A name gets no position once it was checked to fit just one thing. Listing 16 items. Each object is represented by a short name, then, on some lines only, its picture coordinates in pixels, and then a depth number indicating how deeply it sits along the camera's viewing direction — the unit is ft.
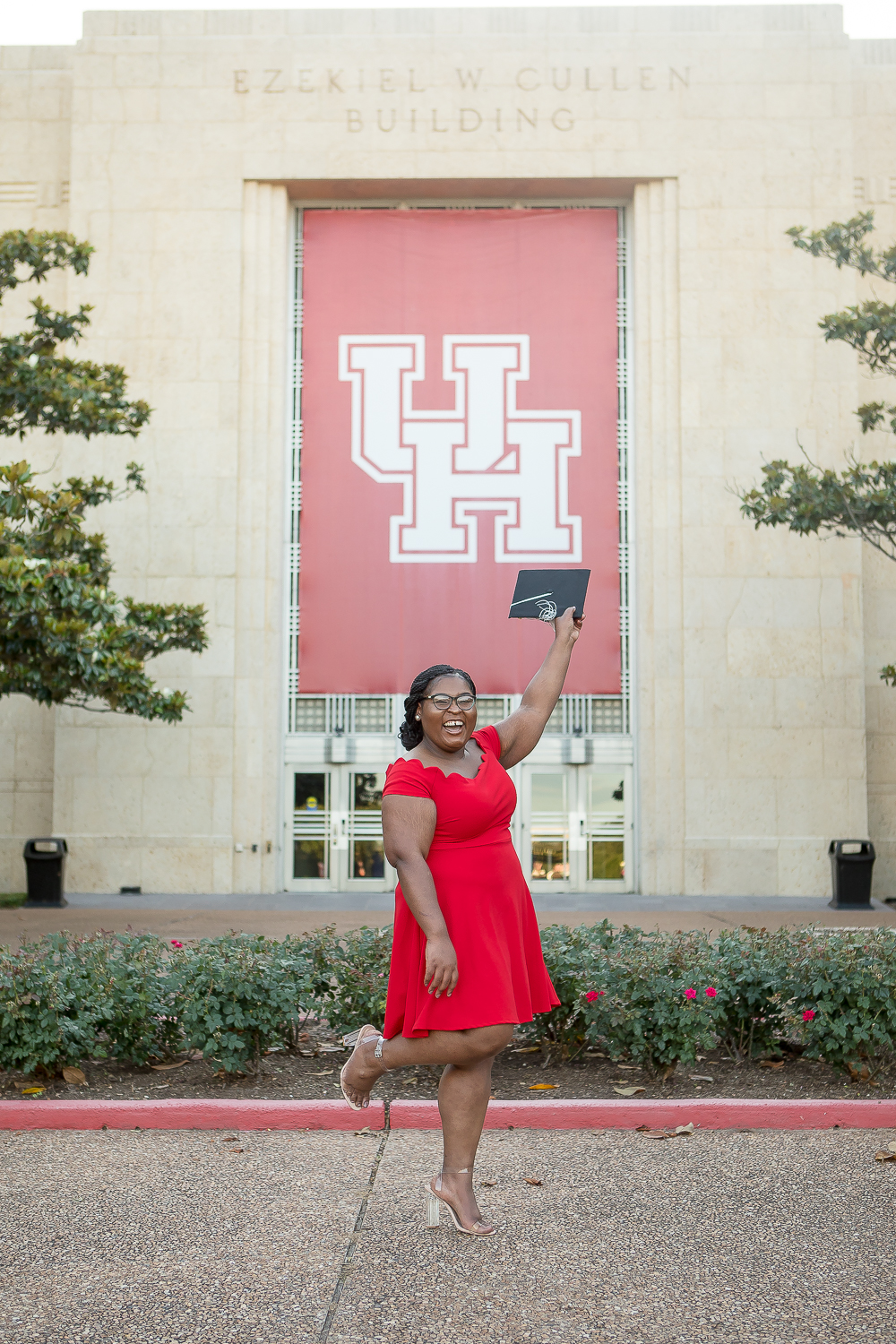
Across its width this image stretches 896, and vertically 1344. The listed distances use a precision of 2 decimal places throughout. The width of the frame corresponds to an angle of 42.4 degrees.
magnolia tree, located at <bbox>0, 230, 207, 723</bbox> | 35.78
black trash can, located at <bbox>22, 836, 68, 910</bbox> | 53.83
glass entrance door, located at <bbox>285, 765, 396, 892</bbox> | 58.70
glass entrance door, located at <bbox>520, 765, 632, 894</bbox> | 58.85
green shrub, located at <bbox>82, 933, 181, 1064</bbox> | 18.89
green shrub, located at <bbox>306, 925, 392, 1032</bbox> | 20.12
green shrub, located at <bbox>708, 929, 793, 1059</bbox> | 19.29
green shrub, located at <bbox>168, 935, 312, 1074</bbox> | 18.28
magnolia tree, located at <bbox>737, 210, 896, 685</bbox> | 45.14
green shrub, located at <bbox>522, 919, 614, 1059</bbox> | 19.62
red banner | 59.41
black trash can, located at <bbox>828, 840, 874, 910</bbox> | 53.72
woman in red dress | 12.21
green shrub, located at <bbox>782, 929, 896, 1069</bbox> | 17.95
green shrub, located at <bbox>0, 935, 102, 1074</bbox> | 18.25
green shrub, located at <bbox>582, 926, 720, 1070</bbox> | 18.12
